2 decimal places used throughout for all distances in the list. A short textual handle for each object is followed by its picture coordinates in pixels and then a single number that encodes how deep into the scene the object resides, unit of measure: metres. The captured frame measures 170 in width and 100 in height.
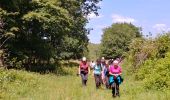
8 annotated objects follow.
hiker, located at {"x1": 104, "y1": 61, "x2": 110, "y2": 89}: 24.84
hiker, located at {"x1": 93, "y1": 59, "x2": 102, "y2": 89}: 25.09
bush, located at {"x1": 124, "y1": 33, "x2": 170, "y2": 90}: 22.14
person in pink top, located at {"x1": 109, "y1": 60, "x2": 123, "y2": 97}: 19.95
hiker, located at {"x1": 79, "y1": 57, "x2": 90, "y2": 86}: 25.23
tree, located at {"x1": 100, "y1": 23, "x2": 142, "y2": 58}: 106.50
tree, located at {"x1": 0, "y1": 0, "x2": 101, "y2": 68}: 33.25
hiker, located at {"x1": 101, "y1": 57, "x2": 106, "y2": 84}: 25.36
